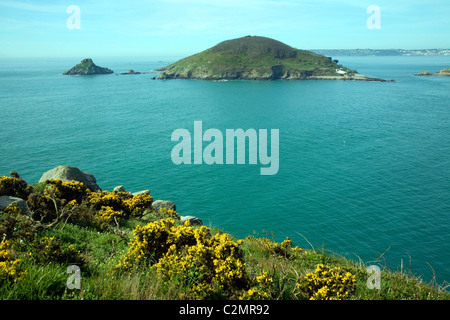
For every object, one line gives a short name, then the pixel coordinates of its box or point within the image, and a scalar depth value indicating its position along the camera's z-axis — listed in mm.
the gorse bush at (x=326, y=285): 7270
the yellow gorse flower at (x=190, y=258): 6805
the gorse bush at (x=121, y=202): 17219
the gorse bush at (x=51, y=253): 7273
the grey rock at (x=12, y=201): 12922
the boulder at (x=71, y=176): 21719
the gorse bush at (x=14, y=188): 15070
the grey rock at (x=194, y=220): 23612
